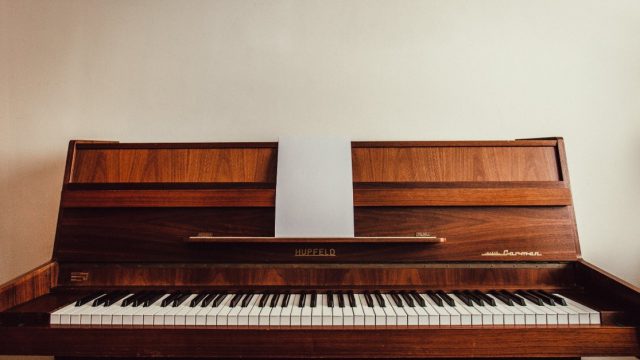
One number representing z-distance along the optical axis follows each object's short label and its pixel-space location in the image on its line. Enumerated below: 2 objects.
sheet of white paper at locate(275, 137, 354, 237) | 1.66
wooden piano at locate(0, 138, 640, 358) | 1.37
